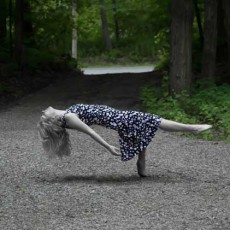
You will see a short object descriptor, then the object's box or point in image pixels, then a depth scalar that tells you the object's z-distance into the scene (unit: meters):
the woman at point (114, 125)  8.62
